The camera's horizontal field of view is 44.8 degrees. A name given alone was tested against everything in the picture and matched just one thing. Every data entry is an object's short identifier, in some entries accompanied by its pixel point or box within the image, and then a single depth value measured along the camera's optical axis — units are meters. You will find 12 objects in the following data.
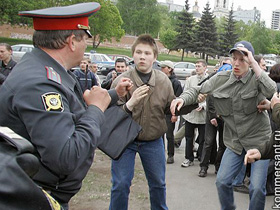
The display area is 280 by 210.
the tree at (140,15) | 72.69
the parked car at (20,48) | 25.21
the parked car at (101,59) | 25.60
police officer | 1.76
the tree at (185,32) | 53.94
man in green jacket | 3.63
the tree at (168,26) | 66.25
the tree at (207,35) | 52.31
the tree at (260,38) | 65.25
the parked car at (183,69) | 27.33
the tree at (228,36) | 57.03
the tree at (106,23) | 50.69
